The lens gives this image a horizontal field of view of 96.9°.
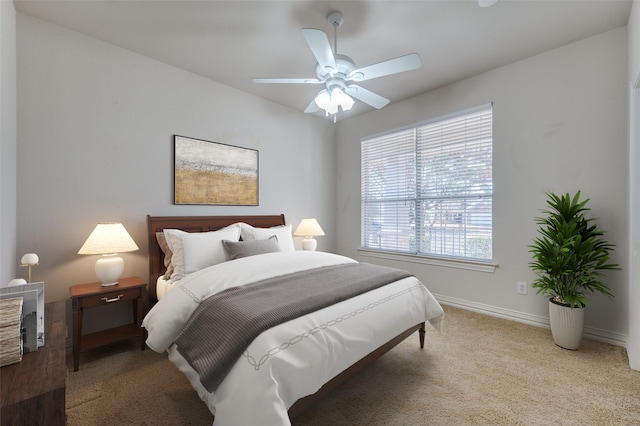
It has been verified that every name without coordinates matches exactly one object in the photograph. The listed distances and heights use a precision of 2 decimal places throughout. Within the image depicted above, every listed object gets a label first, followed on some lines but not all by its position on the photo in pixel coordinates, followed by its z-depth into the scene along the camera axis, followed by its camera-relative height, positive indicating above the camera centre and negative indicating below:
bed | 1.29 -0.70
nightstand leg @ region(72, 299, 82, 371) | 2.20 -0.91
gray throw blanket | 1.41 -0.56
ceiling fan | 2.04 +1.10
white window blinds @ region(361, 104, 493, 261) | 3.36 +0.32
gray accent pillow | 2.68 -0.35
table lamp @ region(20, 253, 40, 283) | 2.00 -0.34
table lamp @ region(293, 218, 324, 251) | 3.98 -0.27
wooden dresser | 0.87 -0.58
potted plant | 2.41 -0.47
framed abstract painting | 3.17 +0.47
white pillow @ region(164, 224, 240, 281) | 2.54 -0.36
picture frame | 1.16 -0.41
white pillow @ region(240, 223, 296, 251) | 3.14 -0.26
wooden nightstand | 2.22 -0.76
